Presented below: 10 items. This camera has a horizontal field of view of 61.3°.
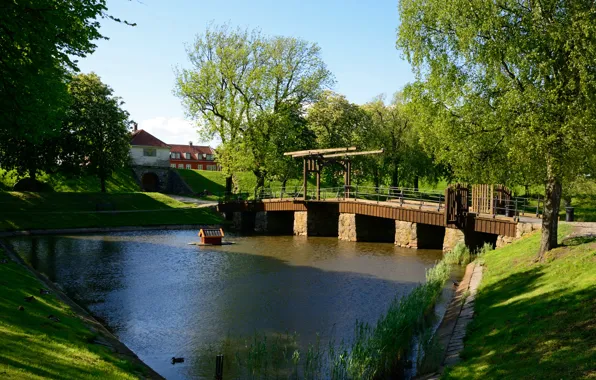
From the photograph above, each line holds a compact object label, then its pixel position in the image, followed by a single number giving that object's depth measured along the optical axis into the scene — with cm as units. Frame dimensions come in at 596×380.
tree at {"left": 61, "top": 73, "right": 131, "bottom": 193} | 5009
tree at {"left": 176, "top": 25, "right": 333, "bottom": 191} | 4850
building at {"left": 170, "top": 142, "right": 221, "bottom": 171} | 9519
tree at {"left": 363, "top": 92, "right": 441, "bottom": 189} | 4938
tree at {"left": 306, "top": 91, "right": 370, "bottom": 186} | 5490
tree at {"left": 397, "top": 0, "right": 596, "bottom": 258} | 1501
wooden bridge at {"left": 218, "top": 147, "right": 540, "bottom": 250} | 2812
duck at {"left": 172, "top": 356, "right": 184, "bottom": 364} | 1256
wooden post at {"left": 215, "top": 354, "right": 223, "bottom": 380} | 1047
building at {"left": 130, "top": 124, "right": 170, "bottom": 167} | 6950
